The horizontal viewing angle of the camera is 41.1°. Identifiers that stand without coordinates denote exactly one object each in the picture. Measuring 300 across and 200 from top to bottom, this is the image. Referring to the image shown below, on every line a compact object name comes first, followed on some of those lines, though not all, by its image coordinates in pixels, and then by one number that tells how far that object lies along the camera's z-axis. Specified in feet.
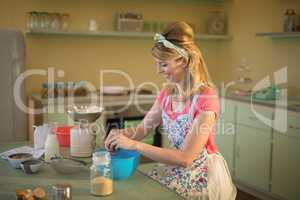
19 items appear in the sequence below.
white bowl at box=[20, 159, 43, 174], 5.45
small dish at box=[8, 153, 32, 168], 5.67
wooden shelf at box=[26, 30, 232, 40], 12.80
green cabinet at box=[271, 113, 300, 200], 10.69
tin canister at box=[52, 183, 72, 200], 4.50
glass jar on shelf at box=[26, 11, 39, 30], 12.62
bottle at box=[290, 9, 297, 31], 12.44
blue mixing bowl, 5.31
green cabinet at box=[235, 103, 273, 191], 11.57
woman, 5.69
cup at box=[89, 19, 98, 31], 13.47
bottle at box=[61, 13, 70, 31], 13.14
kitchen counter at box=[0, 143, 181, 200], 4.76
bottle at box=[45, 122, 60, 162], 6.01
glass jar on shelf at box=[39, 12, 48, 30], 12.75
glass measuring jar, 4.74
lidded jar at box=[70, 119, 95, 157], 6.24
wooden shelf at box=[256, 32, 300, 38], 12.10
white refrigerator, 11.59
